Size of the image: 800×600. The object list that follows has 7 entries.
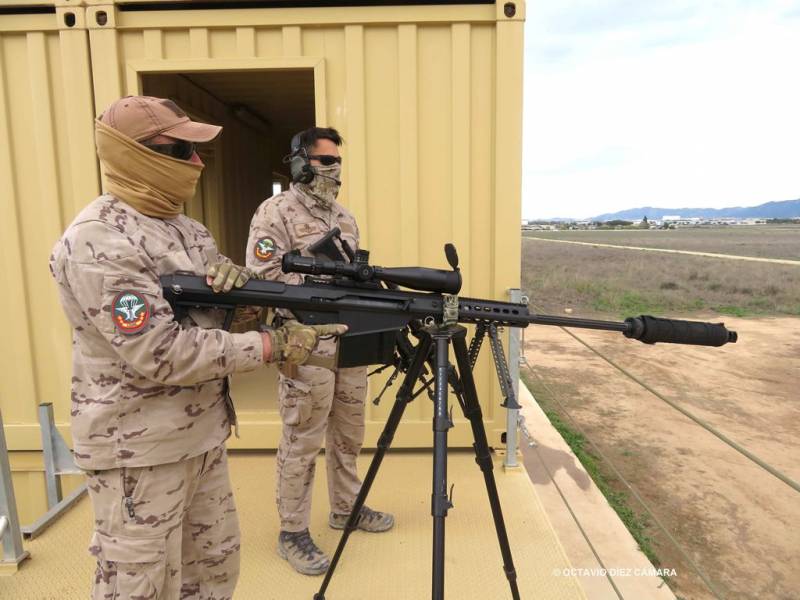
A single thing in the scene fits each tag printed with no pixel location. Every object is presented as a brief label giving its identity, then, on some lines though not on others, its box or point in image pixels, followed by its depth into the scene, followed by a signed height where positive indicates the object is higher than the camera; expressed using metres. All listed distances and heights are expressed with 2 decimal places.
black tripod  1.76 -0.70
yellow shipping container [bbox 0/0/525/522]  3.70 +0.80
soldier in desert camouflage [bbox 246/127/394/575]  2.62 -0.55
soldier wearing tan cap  1.52 -0.35
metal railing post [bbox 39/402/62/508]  3.13 -1.30
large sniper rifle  1.95 -0.33
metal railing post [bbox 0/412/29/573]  2.58 -1.39
